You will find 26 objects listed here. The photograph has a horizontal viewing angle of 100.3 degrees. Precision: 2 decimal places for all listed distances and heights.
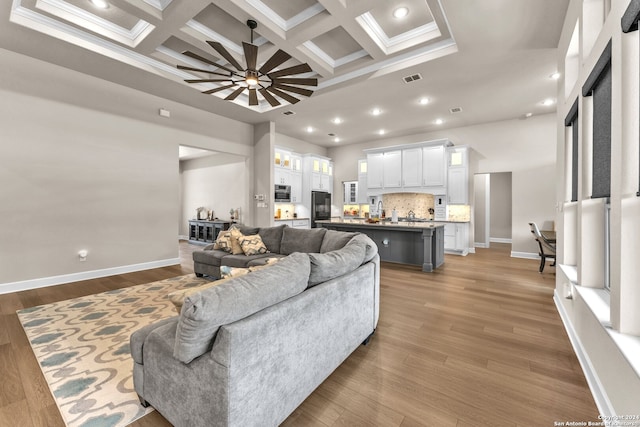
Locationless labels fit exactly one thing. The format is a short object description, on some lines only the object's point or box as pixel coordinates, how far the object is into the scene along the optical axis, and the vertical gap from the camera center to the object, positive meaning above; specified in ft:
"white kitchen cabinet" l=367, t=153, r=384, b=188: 26.84 +4.32
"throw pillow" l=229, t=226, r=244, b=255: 14.34 -1.74
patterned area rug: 5.48 -3.94
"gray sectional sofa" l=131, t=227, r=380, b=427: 3.88 -2.32
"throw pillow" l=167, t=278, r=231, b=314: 4.86 -1.56
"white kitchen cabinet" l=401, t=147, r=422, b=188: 24.68 +4.31
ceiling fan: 9.95 +5.82
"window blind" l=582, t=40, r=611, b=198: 5.67 +2.04
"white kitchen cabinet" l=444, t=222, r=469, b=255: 22.66 -2.14
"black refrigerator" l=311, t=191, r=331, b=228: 29.07 +0.73
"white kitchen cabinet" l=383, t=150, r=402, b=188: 25.73 +4.26
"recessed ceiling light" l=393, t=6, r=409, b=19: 10.98 +8.40
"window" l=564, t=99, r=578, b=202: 8.94 +2.35
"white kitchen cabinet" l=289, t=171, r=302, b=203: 27.48 +2.71
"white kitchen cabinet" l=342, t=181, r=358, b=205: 31.01 +2.41
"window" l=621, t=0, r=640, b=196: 4.23 +3.25
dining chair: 16.21 -1.87
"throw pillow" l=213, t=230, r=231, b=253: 14.87 -1.71
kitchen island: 16.62 -1.87
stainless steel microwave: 25.77 +1.82
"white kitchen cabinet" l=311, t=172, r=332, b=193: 29.17 +3.43
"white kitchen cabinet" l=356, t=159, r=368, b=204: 29.01 +3.45
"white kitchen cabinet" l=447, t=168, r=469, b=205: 23.15 +2.35
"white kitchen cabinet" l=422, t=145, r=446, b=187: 23.50 +4.21
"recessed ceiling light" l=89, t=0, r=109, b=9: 10.75 +8.52
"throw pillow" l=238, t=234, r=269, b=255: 14.02 -1.76
